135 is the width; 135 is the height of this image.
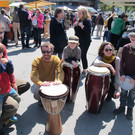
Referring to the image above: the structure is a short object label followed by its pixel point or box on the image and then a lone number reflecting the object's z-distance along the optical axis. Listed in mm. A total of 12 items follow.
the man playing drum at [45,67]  2606
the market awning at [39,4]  12152
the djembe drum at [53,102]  2146
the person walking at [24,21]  6250
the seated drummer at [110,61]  2756
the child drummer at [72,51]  3092
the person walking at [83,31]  3863
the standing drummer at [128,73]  2564
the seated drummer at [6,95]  2191
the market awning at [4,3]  6490
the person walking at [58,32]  3833
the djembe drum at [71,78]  2760
